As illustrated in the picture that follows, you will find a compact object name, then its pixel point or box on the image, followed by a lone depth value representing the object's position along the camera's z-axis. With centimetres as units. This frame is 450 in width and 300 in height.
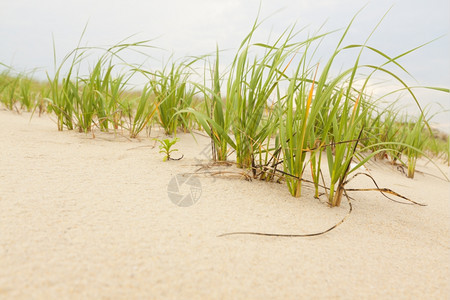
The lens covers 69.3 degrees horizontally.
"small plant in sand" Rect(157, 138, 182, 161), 139
